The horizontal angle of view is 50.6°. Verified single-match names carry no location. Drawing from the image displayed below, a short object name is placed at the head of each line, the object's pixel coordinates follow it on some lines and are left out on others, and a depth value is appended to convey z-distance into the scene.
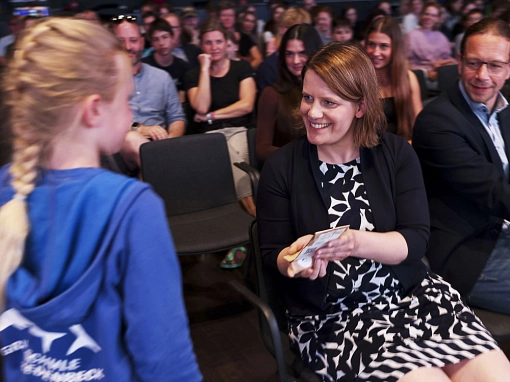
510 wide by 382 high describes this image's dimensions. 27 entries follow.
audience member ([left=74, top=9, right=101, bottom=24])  5.19
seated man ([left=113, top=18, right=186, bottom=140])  3.52
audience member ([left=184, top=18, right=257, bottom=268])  3.74
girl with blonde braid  0.90
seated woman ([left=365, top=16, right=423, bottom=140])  3.14
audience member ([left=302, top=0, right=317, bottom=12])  7.74
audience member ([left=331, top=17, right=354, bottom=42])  5.48
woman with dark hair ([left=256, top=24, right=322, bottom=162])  2.89
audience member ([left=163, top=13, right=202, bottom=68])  4.97
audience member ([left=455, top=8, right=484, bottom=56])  6.11
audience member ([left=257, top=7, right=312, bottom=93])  3.91
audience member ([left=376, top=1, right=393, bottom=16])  7.43
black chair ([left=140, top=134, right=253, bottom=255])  2.81
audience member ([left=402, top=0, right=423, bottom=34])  6.63
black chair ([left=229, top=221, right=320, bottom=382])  1.56
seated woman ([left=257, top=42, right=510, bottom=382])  1.53
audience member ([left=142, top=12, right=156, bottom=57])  6.08
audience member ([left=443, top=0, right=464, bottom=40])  7.73
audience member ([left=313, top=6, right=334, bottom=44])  6.06
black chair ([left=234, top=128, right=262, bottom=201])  3.18
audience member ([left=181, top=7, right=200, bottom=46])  6.00
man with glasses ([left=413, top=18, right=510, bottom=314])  1.86
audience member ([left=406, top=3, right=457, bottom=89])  5.57
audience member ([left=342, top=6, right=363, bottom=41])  7.93
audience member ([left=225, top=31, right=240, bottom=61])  4.81
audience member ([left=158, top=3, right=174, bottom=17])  6.69
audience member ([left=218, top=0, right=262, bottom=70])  5.93
